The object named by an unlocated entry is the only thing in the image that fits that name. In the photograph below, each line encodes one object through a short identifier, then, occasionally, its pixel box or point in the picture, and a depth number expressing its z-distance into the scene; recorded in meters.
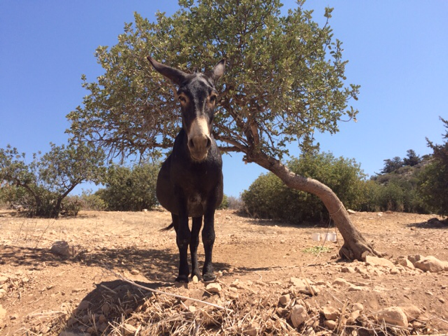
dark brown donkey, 3.69
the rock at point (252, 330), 2.71
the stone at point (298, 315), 2.81
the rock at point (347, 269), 4.25
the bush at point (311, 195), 15.73
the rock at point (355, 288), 3.14
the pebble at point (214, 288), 3.23
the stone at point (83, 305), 3.57
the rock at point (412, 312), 2.77
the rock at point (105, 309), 3.44
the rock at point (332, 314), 2.79
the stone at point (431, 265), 4.58
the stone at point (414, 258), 5.02
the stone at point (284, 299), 3.02
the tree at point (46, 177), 15.19
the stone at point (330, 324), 2.72
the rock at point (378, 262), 4.82
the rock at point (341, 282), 3.42
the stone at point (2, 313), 3.76
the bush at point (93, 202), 21.60
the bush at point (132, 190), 20.23
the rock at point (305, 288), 3.14
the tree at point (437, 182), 14.74
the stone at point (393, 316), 2.68
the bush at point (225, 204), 24.36
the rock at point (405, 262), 4.82
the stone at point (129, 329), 2.97
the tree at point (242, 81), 6.04
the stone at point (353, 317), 2.74
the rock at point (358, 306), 2.86
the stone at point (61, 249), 6.29
